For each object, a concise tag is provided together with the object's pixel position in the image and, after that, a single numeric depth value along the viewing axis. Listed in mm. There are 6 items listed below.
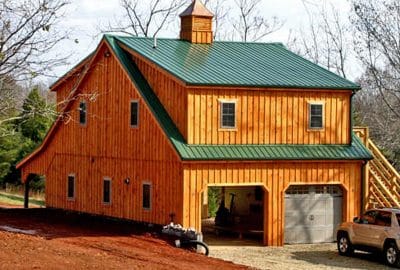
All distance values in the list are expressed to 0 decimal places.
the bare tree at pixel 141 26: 59656
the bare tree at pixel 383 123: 50156
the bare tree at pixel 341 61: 62188
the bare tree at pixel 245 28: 65625
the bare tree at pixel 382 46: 43750
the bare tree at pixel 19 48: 22094
